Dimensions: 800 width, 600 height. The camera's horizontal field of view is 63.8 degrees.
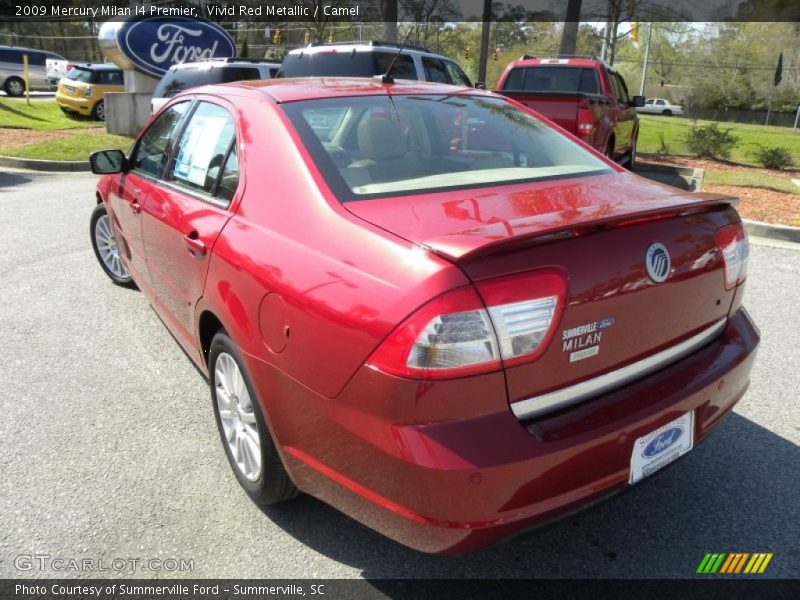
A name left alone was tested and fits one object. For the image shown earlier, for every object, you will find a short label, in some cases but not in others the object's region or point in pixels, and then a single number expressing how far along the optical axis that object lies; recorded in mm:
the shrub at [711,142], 14438
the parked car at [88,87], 19109
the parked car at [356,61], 9125
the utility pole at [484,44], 18750
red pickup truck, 8328
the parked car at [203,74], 9992
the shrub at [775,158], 13547
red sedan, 1800
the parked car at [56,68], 31344
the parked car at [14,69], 29766
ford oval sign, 15289
